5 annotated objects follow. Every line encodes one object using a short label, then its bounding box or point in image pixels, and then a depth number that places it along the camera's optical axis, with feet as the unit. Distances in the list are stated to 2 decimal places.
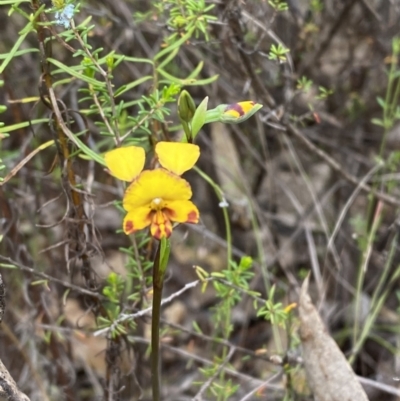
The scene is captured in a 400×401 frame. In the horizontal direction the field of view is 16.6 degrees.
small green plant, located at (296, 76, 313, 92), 1.94
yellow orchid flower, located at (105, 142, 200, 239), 1.42
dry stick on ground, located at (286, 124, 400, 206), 2.20
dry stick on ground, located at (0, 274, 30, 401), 1.58
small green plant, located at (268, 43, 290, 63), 1.82
